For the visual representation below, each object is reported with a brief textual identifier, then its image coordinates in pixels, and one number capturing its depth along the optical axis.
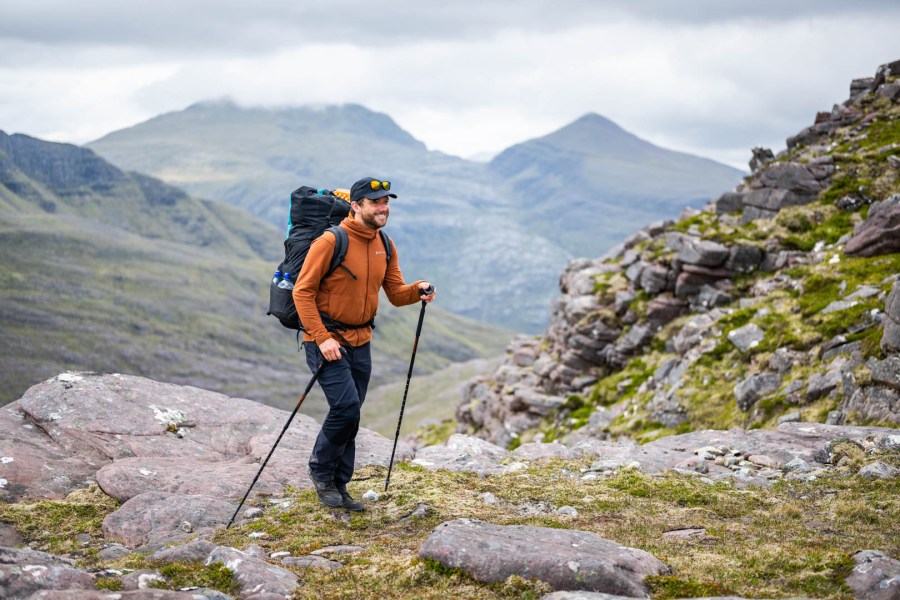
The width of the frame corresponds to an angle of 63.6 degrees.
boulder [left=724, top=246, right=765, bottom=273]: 38.44
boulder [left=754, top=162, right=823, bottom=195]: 42.06
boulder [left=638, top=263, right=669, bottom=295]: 42.68
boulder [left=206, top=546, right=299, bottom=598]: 9.59
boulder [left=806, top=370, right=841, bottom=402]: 23.52
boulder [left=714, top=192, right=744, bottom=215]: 47.21
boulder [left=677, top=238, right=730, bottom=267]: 39.59
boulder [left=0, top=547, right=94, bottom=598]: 8.80
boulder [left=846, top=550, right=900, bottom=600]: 8.88
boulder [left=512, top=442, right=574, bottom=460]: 19.67
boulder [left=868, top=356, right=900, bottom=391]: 20.23
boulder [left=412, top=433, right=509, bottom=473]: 17.86
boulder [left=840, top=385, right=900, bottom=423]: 19.95
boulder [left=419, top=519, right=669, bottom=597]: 9.52
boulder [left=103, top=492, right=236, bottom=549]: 12.72
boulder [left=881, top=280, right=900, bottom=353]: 20.91
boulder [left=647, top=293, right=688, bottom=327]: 40.91
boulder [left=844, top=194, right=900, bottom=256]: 29.89
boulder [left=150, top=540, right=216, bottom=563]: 10.90
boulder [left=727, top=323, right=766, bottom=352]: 30.48
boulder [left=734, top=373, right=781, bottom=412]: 26.80
